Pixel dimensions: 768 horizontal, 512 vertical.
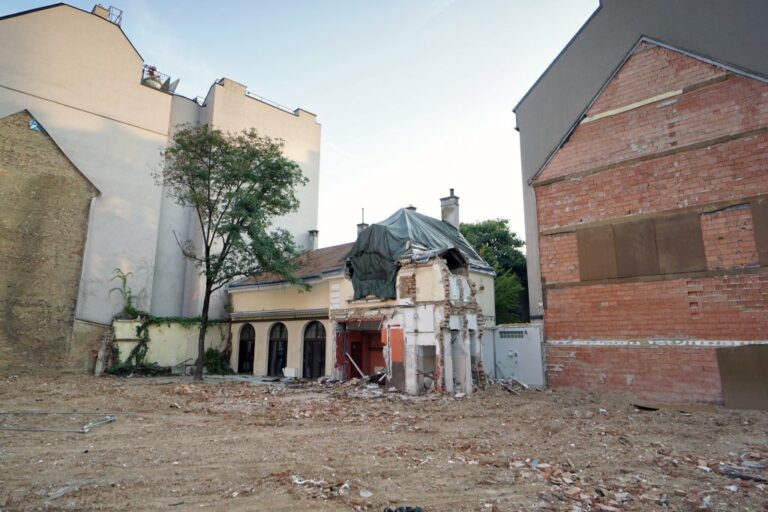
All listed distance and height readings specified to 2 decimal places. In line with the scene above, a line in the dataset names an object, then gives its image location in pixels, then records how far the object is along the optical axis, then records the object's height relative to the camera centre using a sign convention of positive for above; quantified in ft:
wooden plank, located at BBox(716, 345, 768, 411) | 36.37 -3.60
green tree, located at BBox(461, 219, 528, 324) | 110.35 +21.26
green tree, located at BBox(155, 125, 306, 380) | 61.57 +19.79
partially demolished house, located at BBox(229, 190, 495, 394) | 51.62 +2.76
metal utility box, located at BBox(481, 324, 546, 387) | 53.62 -2.73
